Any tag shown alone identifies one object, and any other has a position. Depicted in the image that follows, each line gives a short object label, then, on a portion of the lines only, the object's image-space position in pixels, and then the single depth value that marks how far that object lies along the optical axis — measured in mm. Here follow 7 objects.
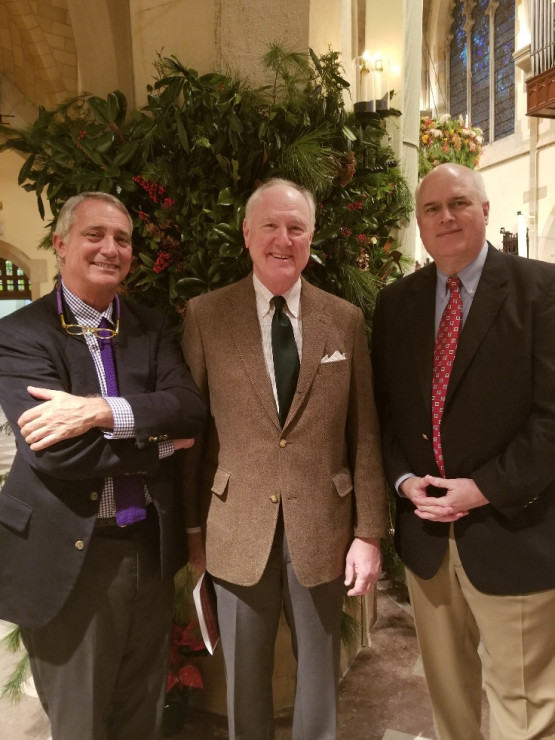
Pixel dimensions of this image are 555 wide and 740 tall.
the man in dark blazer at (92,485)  1401
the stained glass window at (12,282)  12250
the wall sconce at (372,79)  2861
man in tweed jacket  1607
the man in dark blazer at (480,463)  1533
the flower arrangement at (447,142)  5098
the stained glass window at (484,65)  12680
